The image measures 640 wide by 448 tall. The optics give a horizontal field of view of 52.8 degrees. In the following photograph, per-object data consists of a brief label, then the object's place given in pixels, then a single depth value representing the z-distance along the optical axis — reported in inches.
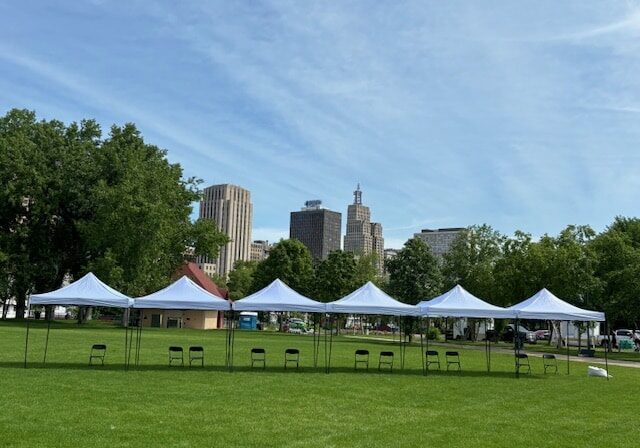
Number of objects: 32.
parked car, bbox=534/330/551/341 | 2466.8
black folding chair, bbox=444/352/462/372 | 855.6
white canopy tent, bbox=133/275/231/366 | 796.6
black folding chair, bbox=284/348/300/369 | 797.8
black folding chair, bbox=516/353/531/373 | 836.1
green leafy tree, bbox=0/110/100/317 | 1973.4
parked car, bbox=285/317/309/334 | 2629.7
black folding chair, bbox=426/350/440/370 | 1128.8
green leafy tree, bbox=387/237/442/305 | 2123.5
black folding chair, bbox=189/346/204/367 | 790.2
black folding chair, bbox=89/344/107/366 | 768.9
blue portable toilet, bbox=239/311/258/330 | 3090.6
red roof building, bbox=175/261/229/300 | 2972.4
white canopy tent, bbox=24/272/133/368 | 788.0
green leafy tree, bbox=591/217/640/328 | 1569.9
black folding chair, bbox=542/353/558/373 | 891.9
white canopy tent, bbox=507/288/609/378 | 852.6
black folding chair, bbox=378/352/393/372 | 820.0
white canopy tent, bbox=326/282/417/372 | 848.3
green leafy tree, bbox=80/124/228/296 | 1915.6
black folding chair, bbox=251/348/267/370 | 804.2
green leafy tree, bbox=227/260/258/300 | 4301.4
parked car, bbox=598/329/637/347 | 2051.3
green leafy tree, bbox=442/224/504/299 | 2340.6
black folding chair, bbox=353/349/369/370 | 845.1
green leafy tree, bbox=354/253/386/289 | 2987.7
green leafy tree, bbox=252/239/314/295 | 2817.4
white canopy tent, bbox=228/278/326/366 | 817.5
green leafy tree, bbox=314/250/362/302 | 2650.1
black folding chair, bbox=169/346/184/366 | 786.8
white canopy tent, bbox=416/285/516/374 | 858.8
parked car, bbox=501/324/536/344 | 2245.2
